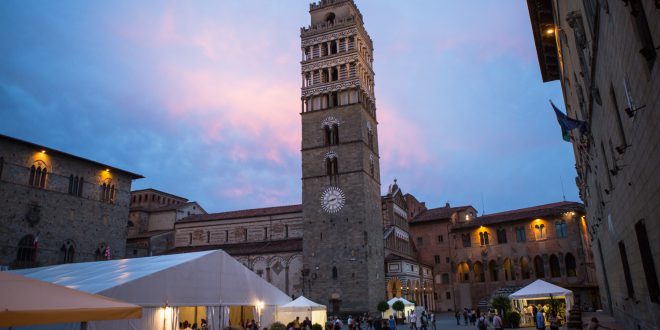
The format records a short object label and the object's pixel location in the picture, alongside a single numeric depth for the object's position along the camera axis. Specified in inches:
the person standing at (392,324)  1010.8
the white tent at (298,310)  1076.5
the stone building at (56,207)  1411.2
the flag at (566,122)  562.9
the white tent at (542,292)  1084.5
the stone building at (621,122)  291.1
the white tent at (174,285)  701.9
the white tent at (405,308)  1501.0
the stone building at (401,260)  1782.7
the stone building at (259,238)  1809.9
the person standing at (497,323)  828.7
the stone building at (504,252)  1895.9
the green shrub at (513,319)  1175.3
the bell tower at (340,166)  1625.2
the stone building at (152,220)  2046.0
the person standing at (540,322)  883.4
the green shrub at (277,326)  808.6
